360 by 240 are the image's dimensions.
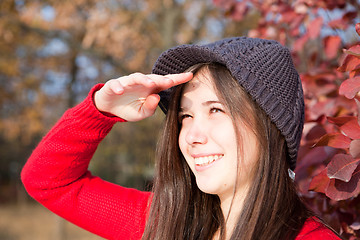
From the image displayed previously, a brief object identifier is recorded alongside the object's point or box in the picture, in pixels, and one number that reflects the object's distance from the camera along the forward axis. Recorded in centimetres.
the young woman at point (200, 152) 146
